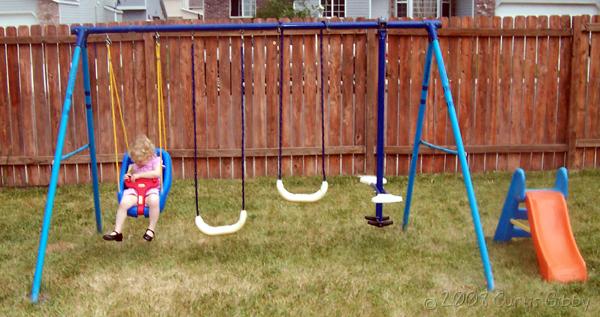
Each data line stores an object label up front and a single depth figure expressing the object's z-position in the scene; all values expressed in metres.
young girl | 4.86
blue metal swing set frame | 4.19
